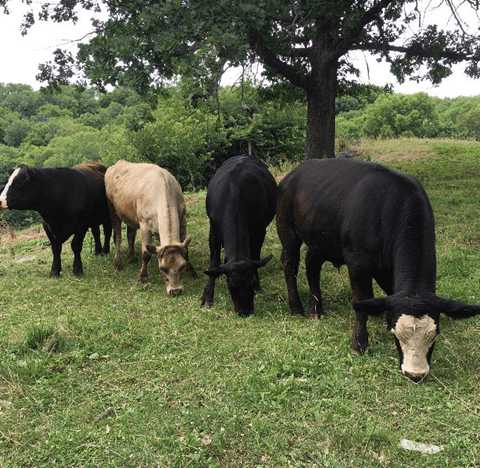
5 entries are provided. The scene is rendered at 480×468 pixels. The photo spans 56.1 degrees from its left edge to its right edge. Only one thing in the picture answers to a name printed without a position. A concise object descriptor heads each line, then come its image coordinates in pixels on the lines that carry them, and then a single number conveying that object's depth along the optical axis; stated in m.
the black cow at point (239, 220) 6.67
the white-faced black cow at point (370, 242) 4.27
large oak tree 7.55
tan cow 7.72
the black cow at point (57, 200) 8.75
